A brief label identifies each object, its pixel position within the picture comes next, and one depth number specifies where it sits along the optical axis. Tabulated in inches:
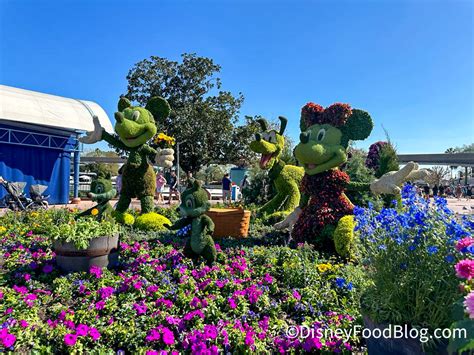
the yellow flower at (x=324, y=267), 164.3
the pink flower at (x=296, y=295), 135.4
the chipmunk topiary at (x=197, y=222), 164.2
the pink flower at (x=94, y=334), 102.7
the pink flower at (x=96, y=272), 145.3
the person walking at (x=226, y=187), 565.3
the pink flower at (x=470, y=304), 53.2
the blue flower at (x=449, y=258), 79.5
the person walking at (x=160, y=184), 557.1
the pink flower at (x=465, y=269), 64.4
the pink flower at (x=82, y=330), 102.4
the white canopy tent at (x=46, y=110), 499.8
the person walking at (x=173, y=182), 573.3
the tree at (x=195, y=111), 804.6
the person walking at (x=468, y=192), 1301.2
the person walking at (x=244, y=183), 435.3
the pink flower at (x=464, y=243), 73.2
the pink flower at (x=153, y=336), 102.6
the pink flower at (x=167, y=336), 102.5
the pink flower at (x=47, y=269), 152.4
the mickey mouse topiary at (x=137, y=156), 261.0
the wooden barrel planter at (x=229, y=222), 234.5
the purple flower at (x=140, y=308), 119.3
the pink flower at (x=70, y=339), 97.6
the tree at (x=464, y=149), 2895.9
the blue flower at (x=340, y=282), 142.0
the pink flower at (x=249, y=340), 101.1
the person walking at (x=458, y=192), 1017.3
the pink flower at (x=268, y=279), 147.7
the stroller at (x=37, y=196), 423.6
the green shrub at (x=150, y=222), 249.8
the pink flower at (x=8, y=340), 95.2
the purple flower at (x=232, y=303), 123.2
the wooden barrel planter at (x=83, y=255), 151.6
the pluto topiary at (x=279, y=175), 284.7
